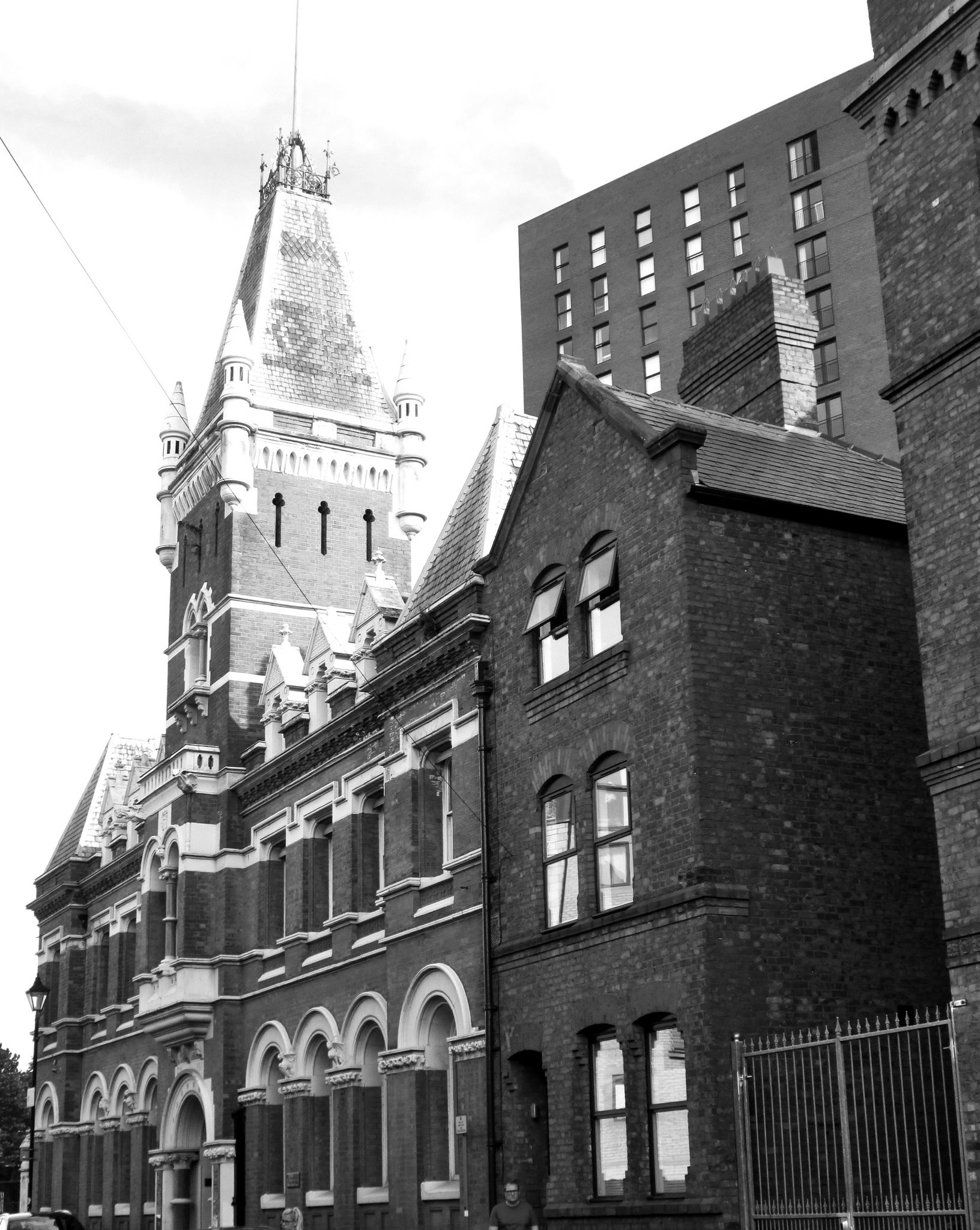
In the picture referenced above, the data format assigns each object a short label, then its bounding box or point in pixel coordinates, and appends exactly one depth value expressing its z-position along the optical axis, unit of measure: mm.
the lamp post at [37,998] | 38156
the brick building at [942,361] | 16078
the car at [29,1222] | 25797
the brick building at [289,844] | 27234
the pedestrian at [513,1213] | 21547
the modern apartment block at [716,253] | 63938
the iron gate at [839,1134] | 17766
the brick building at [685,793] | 20297
